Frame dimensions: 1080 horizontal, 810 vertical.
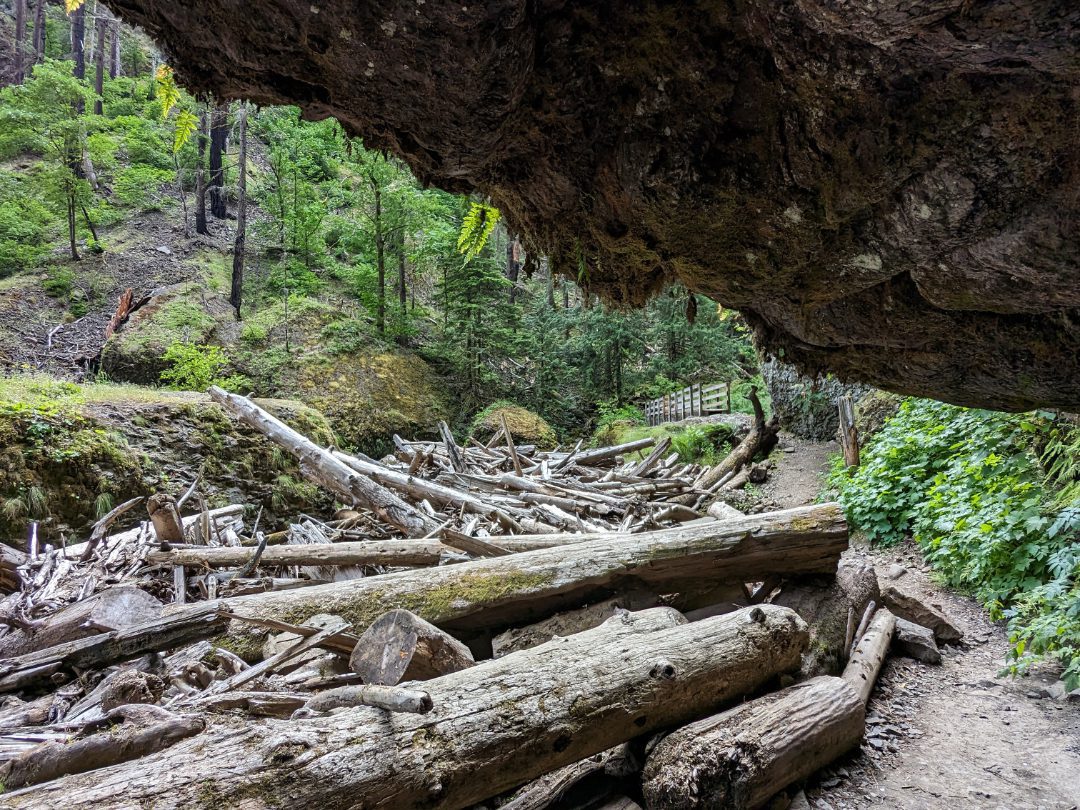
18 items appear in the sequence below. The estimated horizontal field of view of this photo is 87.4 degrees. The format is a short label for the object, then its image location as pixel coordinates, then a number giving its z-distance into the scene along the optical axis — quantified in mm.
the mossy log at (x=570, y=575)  4797
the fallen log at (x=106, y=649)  3863
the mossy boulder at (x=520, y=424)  16953
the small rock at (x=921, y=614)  5809
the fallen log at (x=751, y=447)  13844
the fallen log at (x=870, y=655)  4836
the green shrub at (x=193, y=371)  14227
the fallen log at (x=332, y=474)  7652
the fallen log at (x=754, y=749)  3287
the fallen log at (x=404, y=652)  3825
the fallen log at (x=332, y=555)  6011
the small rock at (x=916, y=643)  5531
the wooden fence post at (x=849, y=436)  11258
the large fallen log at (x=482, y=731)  2285
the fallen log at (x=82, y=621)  4219
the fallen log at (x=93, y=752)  2594
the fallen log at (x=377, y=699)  2752
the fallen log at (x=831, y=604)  5031
